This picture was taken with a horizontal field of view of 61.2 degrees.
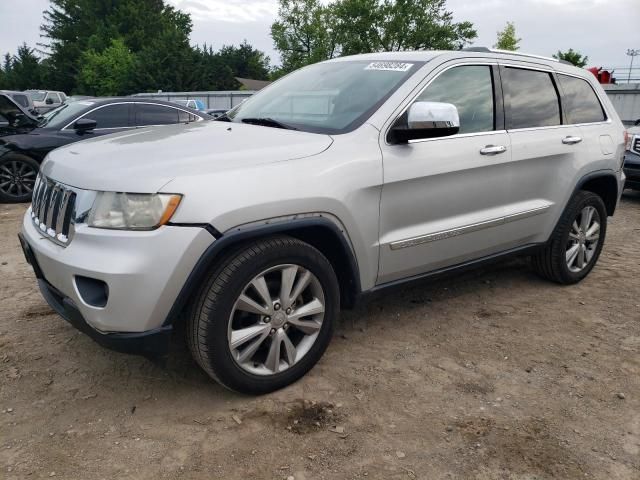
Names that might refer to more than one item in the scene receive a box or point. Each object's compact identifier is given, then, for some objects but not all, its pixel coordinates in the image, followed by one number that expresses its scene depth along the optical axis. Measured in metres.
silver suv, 2.28
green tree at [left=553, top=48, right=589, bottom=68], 35.48
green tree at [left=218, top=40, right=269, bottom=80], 76.49
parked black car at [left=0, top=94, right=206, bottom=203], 7.43
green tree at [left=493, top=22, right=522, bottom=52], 43.44
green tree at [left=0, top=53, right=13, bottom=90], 62.94
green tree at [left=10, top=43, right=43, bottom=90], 62.19
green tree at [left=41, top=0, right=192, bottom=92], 60.28
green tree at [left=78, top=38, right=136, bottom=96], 50.81
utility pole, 51.79
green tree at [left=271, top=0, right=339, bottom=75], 61.00
